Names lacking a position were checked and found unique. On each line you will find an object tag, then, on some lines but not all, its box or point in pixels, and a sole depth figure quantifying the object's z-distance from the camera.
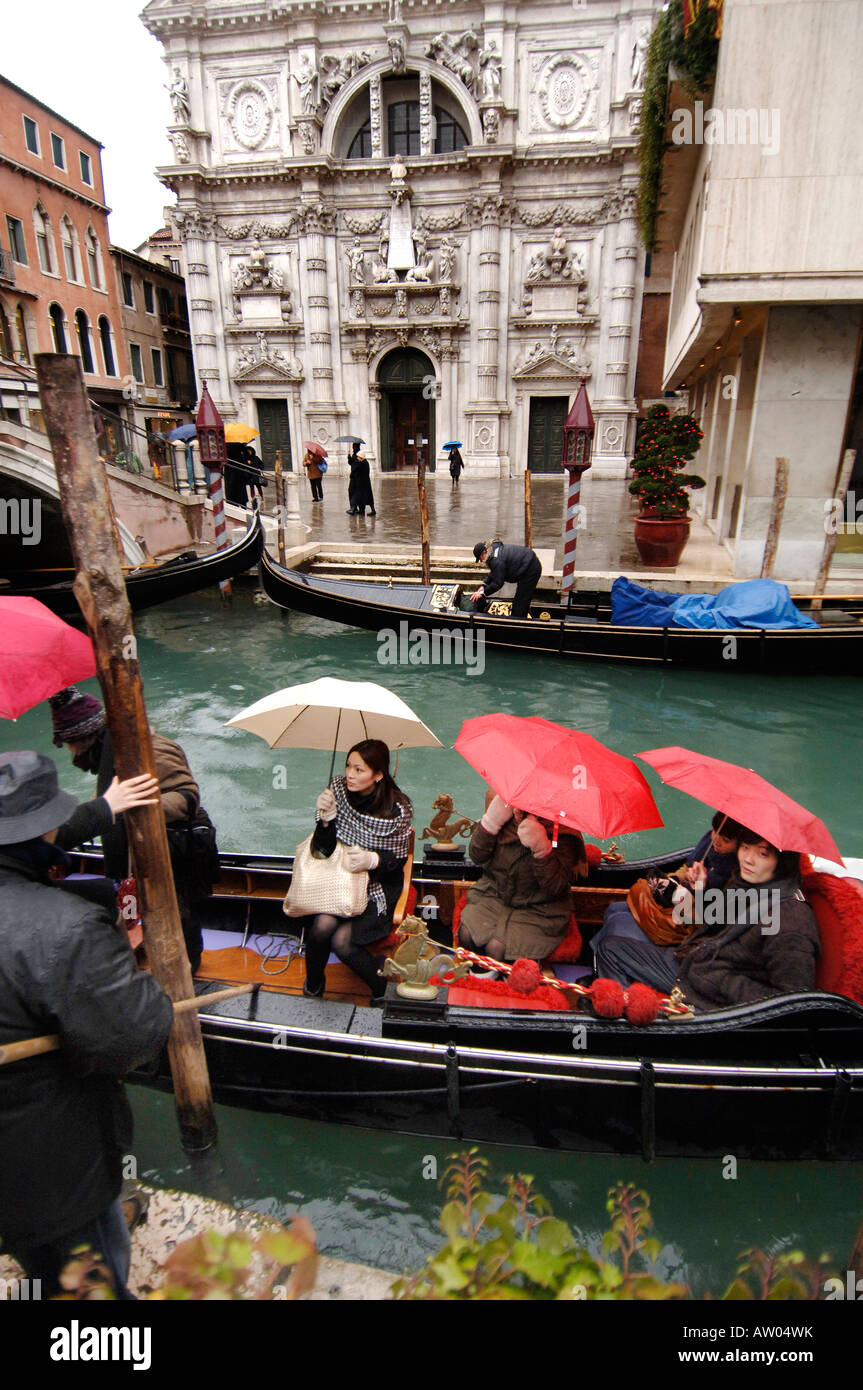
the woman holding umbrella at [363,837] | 2.54
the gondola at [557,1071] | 2.30
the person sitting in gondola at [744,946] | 2.21
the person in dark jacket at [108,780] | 2.11
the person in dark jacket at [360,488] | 12.38
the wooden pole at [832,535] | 7.88
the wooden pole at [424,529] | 8.34
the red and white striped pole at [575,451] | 7.69
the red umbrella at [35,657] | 2.72
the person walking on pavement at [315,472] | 14.12
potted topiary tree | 8.16
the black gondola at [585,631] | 7.01
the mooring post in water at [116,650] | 1.78
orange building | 17.58
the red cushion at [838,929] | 2.21
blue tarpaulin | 7.04
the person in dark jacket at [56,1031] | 1.41
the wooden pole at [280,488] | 10.74
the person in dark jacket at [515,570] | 7.52
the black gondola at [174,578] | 8.84
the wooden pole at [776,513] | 7.61
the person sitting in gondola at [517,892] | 2.61
